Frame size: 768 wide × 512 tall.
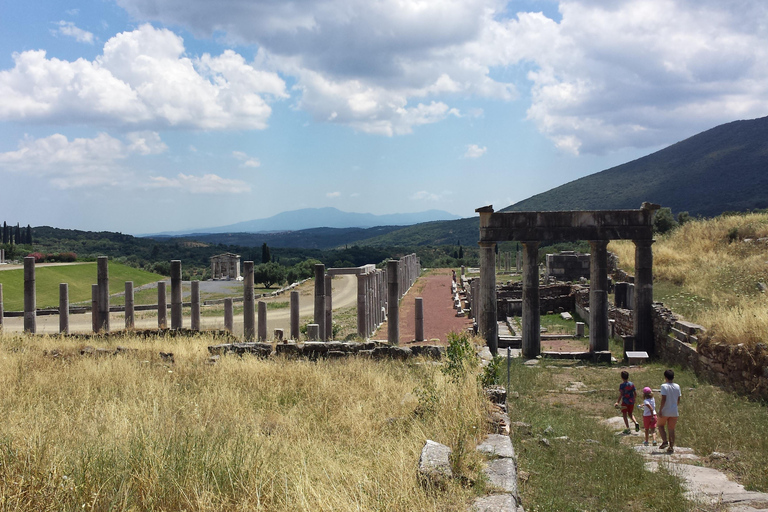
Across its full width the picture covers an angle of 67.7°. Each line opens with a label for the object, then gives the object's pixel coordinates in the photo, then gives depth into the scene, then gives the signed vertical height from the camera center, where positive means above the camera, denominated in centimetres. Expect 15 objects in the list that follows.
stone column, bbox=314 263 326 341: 1886 -169
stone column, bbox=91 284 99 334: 2058 -216
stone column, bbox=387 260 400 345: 1812 -182
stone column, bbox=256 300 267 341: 2017 -258
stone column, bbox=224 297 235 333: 2155 -252
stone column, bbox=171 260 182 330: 1983 -173
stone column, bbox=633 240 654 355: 1794 -191
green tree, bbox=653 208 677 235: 5397 +192
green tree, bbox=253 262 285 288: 5716 -275
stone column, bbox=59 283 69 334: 2009 -205
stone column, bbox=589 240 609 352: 1798 -184
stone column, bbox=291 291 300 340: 1956 -226
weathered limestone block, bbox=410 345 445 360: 1423 -264
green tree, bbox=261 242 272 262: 8019 -99
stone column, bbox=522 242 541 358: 1800 -187
